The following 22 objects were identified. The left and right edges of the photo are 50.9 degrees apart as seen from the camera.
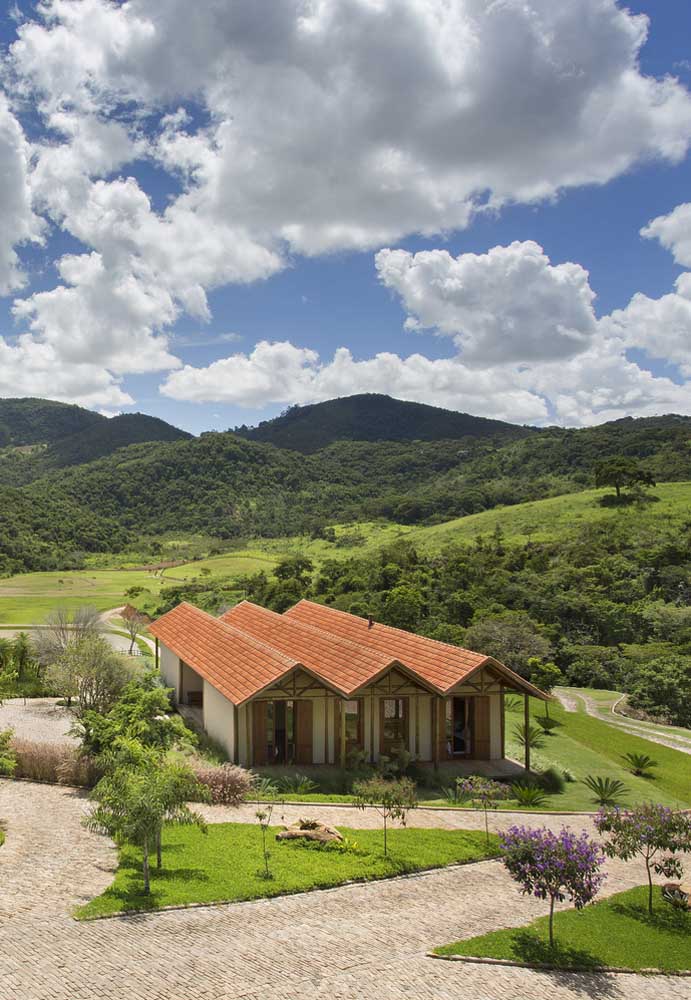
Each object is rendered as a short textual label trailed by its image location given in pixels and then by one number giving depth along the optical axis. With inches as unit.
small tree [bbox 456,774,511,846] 666.1
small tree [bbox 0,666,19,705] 838.9
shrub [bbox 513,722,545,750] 981.2
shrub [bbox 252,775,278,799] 717.3
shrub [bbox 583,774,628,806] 772.6
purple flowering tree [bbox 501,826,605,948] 428.1
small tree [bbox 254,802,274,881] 502.6
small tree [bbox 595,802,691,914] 497.7
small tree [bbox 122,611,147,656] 1884.5
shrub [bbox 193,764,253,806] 679.7
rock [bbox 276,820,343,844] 585.6
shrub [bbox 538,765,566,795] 817.5
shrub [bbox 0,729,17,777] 629.0
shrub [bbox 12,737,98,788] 699.4
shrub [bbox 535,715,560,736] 1112.3
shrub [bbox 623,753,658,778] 922.7
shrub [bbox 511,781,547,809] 740.6
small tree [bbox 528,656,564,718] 1375.5
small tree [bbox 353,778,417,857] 581.4
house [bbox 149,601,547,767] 825.5
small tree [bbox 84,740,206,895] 442.0
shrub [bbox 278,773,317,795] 746.2
